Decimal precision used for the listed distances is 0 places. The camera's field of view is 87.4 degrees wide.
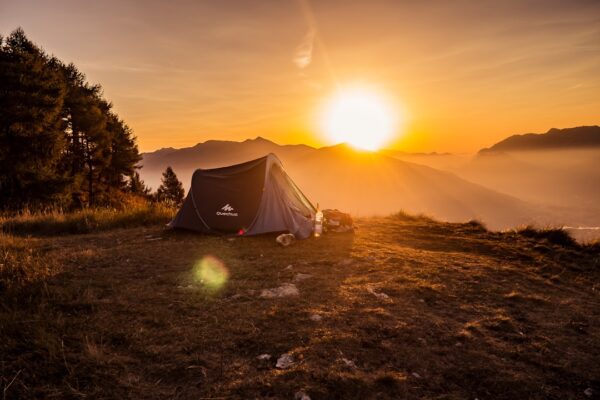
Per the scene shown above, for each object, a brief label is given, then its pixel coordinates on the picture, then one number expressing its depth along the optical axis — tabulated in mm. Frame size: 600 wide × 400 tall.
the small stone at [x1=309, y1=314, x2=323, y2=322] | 4238
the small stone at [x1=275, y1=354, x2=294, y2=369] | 3244
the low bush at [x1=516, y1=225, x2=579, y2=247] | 9211
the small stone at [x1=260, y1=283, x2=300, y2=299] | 5122
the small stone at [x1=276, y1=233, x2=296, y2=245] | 8547
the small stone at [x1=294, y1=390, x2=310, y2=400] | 2766
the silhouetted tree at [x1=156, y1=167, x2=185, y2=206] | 49438
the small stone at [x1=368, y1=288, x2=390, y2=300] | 5091
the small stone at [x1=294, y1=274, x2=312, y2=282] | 5922
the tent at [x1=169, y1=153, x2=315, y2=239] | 9656
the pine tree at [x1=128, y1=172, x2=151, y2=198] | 38019
